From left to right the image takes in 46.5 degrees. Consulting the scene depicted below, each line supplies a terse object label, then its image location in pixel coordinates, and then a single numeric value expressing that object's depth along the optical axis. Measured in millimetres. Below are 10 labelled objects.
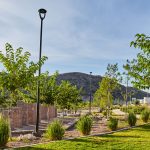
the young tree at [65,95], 17052
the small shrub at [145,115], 14702
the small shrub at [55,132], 7599
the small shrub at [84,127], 8963
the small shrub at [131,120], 12240
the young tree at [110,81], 19022
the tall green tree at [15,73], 8345
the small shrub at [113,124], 10497
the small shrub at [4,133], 6687
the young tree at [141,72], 8097
